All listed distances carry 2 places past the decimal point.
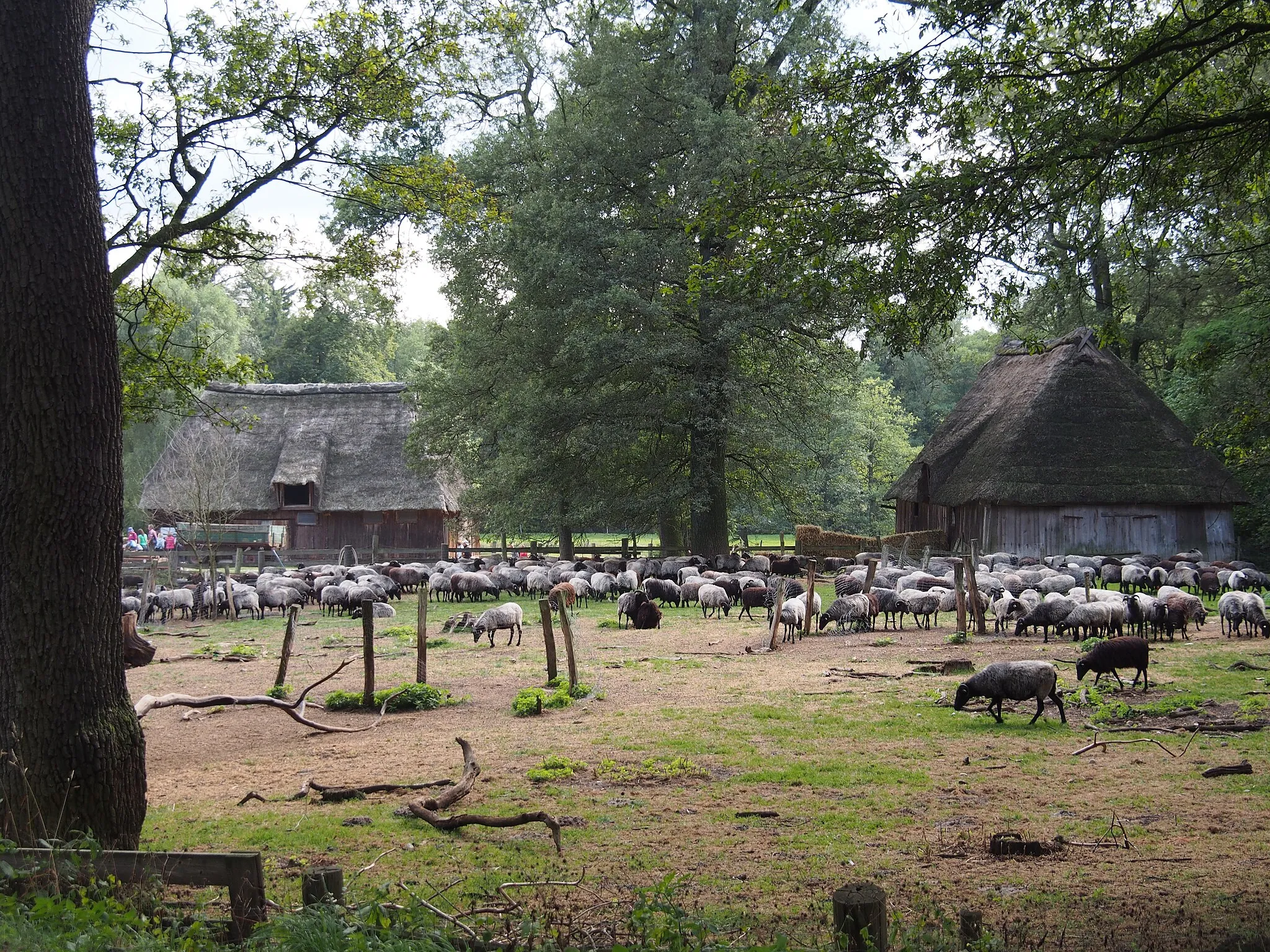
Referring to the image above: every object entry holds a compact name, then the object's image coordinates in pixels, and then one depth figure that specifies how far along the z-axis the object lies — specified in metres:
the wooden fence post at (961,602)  19.38
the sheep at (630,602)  23.77
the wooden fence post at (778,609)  19.20
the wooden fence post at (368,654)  13.75
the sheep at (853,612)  21.75
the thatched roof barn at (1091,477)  35.38
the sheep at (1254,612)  19.09
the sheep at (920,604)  21.78
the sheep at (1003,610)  20.69
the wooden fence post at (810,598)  20.73
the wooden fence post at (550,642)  15.09
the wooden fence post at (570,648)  14.48
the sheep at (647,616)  23.42
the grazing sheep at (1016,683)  11.86
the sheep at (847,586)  24.48
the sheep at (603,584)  30.78
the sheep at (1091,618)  18.39
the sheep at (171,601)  27.11
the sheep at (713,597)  25.86
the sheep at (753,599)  25.81
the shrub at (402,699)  14.09
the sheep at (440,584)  32.28
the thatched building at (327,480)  46.00
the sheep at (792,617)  20.86
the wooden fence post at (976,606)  20.66
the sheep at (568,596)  24.74
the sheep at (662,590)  28.42
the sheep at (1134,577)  28.77
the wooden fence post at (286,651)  14.58
